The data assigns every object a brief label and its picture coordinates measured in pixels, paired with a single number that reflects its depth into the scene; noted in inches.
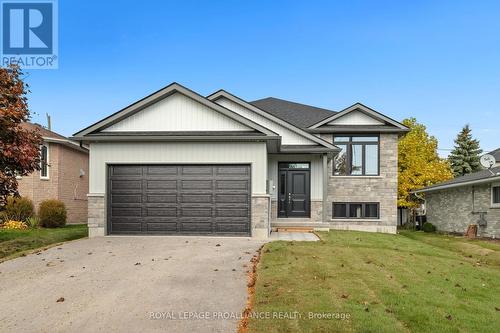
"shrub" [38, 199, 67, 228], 758.5
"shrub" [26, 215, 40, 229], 733.9
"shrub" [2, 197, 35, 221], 748.6
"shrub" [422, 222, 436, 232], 1022.3
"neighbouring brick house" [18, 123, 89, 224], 823.7
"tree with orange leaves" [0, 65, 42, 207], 471.8
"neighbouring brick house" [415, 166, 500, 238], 761.7
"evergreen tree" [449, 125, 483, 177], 1761.8
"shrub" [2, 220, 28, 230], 690.8
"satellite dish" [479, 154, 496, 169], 878.8
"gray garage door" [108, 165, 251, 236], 555.8
